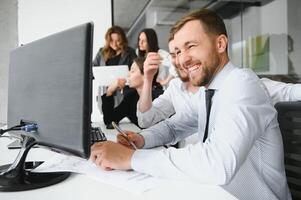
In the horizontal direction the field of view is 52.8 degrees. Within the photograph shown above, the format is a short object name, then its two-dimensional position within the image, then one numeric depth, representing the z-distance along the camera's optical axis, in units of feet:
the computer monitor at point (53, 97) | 2.15
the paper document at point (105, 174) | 2.40
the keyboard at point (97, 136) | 4.00
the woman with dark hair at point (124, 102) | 6.42
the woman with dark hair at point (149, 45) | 9.18
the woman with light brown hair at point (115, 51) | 9.54
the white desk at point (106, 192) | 2.21
